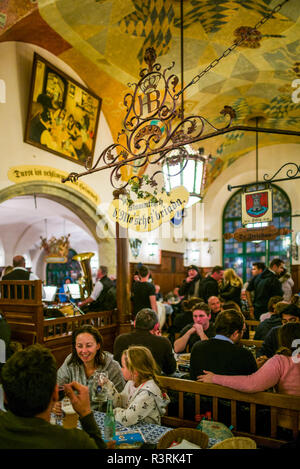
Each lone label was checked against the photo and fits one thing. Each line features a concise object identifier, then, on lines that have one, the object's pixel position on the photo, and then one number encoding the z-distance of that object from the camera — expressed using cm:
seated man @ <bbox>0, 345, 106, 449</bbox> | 130
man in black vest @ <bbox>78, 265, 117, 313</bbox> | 586
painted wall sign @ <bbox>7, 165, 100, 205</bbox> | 551
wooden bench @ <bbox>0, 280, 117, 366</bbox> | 417
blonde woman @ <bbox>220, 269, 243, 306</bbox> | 609
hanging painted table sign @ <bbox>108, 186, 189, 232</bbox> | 389
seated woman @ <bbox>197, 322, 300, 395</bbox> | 242
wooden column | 540
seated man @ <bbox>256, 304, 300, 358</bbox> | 349
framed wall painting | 566
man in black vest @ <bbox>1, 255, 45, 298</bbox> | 476
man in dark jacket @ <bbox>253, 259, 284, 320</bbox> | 595
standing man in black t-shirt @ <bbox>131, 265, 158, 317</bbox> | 612
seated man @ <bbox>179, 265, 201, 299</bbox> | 736
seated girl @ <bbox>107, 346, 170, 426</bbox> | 223
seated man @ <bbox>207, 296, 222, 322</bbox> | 515
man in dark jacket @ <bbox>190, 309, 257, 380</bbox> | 268
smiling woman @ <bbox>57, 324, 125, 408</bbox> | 281
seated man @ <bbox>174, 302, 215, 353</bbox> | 412
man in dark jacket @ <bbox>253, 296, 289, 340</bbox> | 410
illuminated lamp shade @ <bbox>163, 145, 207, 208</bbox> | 393
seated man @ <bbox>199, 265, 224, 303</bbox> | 638
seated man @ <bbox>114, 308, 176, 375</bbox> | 335
